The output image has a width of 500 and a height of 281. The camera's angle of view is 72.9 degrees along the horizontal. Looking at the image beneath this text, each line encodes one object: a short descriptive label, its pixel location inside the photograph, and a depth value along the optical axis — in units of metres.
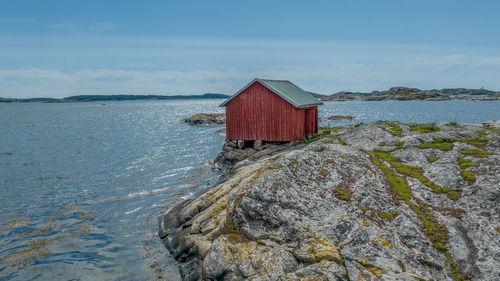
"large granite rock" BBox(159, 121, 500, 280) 8.75
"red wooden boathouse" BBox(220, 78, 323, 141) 31.56
